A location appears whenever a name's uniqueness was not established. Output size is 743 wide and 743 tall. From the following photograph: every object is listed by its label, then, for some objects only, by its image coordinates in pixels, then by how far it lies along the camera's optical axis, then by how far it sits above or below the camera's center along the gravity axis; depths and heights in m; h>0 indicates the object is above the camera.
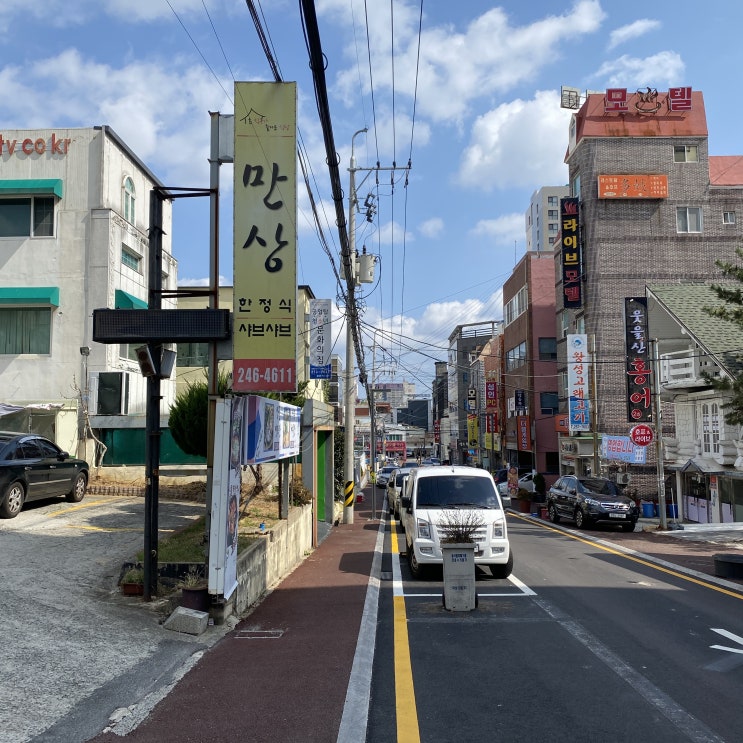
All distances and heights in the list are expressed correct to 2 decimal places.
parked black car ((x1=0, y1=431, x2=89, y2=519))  12.79 -0.86
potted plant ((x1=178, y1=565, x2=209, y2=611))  8.04 -1.91
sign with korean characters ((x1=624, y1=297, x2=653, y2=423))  29.48 +2.77
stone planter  9.42 -2.01
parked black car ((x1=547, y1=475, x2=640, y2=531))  22.59 -2.49
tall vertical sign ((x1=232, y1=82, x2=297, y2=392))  8.95 +2.47
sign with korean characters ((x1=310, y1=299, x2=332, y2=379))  28.14 +3.91
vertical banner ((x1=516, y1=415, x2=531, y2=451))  50.78 -0.31
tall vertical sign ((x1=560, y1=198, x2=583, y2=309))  38.31 +9.48
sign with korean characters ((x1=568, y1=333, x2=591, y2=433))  36.12 +2.23
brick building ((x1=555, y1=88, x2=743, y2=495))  37.53 +11.64
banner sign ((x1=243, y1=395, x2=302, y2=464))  9.51 -0.02
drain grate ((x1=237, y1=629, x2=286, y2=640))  7.95 -2.35
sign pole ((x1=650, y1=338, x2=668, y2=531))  22.88 -0.85
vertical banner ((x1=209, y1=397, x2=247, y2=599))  8.03 -0.85
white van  12.06 -1.50
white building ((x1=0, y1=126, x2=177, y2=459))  22.00 +4.87
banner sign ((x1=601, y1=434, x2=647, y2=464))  28.19 -0.86
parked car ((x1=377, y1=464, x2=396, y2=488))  53.58 -3.68
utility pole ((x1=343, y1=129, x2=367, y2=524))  24.55 +1.23
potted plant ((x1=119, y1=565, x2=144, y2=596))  8.63 -1.90
